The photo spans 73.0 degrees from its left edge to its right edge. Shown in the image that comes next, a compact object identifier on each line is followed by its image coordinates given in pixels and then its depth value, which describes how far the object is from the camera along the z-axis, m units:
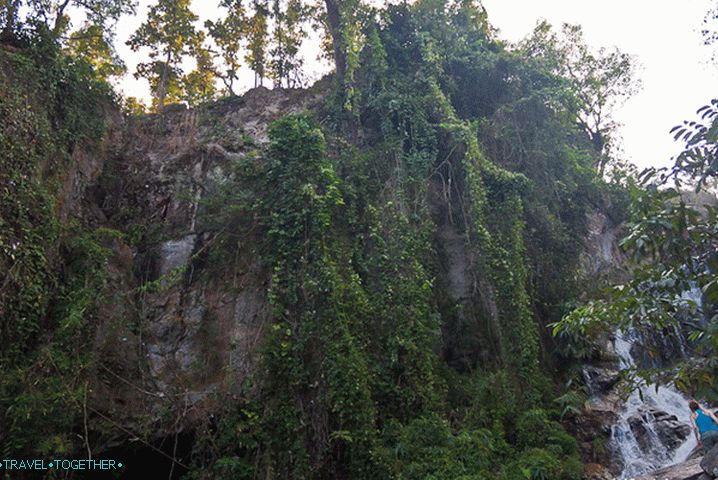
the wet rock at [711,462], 6.19
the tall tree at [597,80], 16.83
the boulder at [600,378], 9.81
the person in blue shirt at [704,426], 6.79
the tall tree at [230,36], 15.76
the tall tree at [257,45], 15.54
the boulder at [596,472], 7.81
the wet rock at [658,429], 8.44
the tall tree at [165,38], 15.71
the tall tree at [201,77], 16.59
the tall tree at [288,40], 14.58
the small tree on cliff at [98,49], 12.38
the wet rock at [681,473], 6.49
